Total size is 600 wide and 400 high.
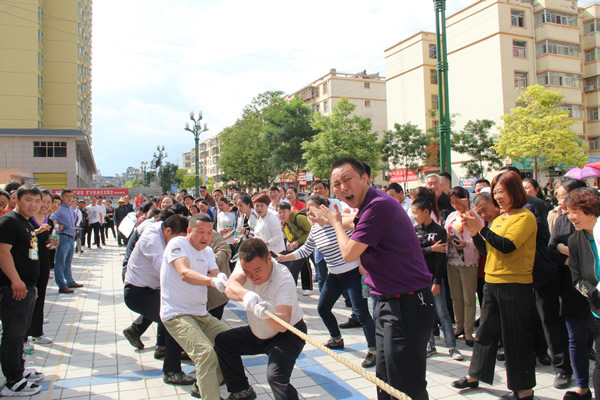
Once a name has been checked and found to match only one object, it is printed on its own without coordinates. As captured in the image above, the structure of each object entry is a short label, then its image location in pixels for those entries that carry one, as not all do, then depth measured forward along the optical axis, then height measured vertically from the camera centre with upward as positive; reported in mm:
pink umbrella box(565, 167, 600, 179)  13516 +1113
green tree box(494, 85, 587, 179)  25000 +4421
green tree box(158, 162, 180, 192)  75525 +8022
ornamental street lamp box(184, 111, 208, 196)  23250 +4945
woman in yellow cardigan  3465 -649
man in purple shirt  2770 -417
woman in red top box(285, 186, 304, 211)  8789 +390
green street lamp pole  9180 +2600
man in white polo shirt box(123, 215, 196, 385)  4492 -518
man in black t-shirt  3934 -705
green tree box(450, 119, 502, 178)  27814 +4248
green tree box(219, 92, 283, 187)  45000 +6773
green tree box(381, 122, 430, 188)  30234 +4757
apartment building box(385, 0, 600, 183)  34219 +12679
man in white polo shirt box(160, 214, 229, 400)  3443 -740
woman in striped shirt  4738 -876
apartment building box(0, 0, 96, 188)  36719 +12233
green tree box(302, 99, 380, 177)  30062 +5243
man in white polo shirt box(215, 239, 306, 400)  3174 -894
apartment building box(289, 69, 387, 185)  54562 +15865
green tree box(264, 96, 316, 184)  37812 +7323
